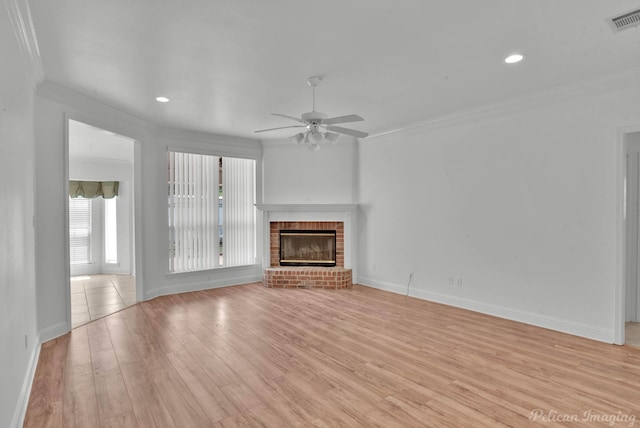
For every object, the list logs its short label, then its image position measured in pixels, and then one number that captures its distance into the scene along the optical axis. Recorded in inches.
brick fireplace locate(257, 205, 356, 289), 246.5
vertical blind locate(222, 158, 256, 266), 255.9
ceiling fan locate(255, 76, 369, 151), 137.7
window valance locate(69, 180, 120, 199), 306.2
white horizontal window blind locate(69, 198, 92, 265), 314.7
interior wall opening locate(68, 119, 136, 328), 304.0
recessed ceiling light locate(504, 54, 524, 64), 121.5
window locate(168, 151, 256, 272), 233.9
